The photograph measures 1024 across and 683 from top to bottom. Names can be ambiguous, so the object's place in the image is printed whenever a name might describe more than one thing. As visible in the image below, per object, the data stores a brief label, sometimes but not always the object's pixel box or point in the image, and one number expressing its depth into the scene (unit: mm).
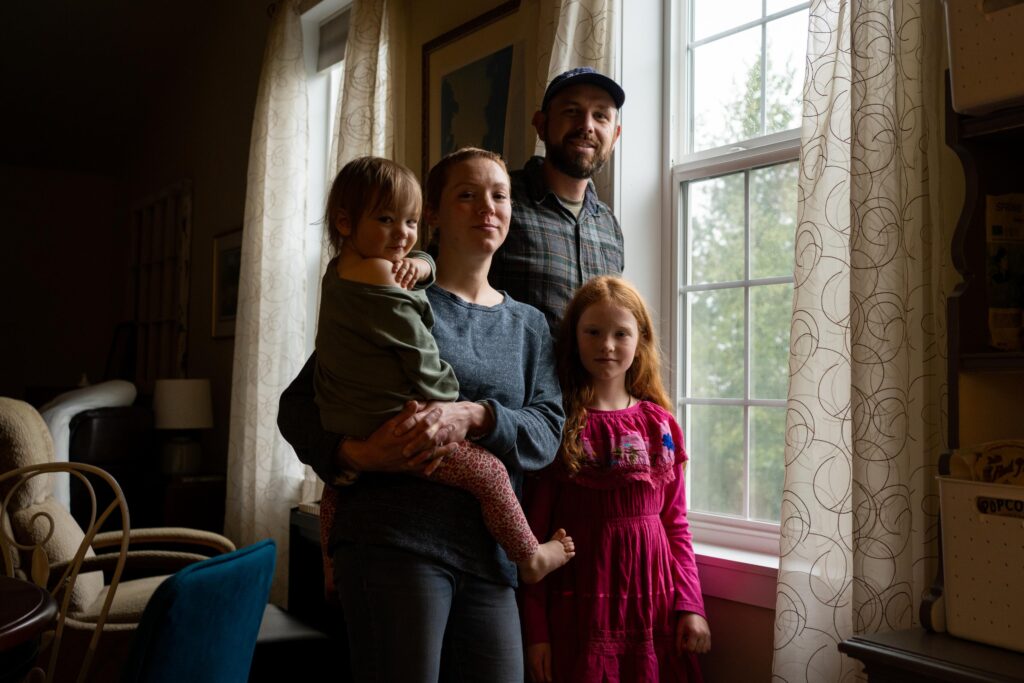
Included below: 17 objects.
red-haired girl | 1800
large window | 2312
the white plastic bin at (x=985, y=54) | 1346
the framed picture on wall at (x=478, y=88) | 2840
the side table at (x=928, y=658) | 1265
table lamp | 4785
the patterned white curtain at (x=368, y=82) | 3572
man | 2051
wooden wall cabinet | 1445
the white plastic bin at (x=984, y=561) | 1310
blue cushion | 1226
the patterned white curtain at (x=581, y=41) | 2461
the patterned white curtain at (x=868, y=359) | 1659
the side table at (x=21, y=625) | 1321
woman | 1494
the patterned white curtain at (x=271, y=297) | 4180
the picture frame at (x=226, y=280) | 5027
